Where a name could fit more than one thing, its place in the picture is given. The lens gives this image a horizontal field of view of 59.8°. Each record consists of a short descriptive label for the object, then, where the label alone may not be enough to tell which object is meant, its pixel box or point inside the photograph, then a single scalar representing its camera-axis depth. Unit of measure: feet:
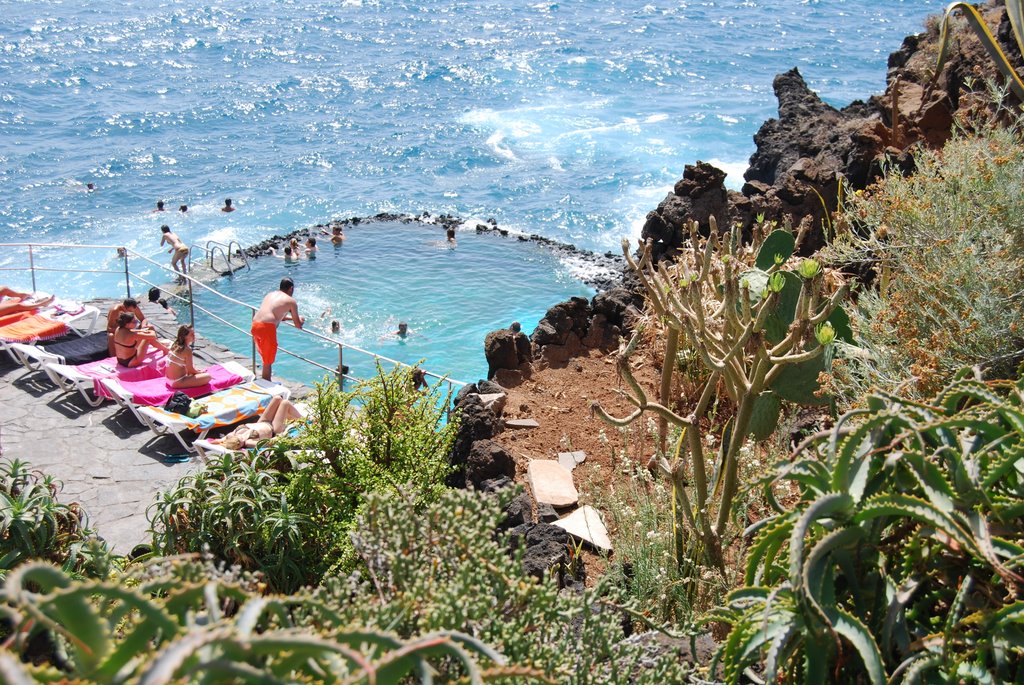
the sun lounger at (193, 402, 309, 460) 26.32
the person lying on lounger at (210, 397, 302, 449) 27.09
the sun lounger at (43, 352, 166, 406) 30.25
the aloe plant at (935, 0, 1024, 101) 16.58
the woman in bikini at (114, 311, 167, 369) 31.71
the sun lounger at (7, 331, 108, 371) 31.91
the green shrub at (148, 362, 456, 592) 17.40
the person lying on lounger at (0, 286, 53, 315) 36.24
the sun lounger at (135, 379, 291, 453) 27.50
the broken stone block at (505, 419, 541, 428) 22.49
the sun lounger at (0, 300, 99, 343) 33.99
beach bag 28.53
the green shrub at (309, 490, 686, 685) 8.70
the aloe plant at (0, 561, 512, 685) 5.22
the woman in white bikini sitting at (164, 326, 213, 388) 30.19
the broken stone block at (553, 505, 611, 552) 16.90
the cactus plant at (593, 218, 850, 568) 12.54
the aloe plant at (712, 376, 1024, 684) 8.00
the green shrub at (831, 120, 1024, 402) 15.01
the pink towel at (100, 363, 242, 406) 29.35
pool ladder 63.05
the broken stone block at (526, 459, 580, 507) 18.71
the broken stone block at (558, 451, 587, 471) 20.49
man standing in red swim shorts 33.40
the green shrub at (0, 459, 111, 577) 17.76
